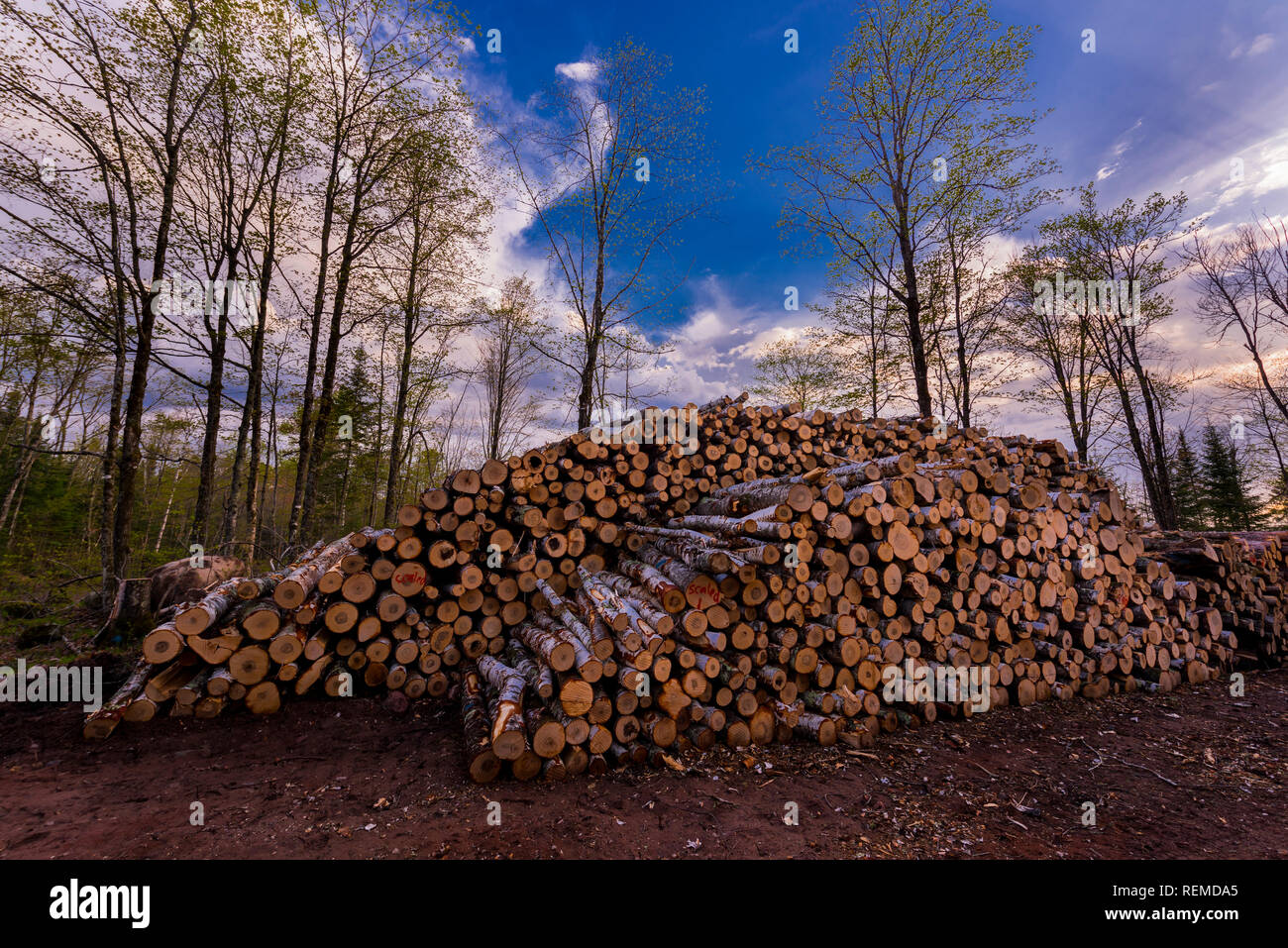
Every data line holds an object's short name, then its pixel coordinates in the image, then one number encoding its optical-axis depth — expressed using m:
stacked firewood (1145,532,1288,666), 6.32
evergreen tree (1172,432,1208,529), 22.98
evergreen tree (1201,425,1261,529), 21.14
